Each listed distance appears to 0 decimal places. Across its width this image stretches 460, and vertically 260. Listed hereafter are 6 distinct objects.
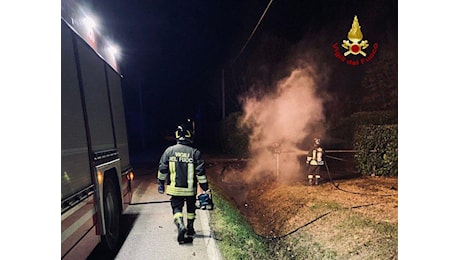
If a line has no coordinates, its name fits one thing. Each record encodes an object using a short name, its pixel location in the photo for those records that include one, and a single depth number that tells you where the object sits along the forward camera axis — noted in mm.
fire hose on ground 6613
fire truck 3188
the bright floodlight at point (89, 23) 4195
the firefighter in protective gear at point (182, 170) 4773
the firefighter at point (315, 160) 9477
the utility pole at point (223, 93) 22831
